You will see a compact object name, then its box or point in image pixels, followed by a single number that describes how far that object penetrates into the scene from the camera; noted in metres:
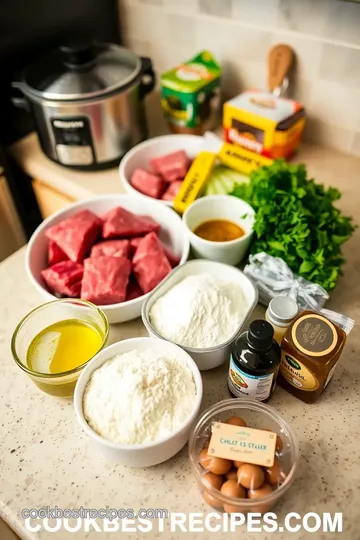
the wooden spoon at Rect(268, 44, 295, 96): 1.10
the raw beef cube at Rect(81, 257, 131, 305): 0.79
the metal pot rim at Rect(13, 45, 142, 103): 1.02
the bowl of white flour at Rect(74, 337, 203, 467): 0.61
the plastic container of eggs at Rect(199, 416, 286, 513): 0.58
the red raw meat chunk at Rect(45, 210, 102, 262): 0.86
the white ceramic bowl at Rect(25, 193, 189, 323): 0.80
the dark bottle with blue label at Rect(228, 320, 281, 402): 0.62
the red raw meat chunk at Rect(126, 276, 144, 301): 0.84
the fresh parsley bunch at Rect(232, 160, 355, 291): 0.81
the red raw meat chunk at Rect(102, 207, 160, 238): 0.89
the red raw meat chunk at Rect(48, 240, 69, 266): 0.88
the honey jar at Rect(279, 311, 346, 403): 0.65
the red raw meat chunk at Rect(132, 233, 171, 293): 0.83
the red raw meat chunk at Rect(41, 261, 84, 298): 0.83
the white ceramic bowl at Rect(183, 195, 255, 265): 0.85
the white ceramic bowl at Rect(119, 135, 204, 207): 1.11
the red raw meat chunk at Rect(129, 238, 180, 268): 0.89
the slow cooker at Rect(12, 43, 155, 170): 1.04
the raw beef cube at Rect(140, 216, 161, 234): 0.92
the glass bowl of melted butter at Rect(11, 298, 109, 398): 0.69
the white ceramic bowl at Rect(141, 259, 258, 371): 0.71
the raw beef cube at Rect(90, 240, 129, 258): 0.86
